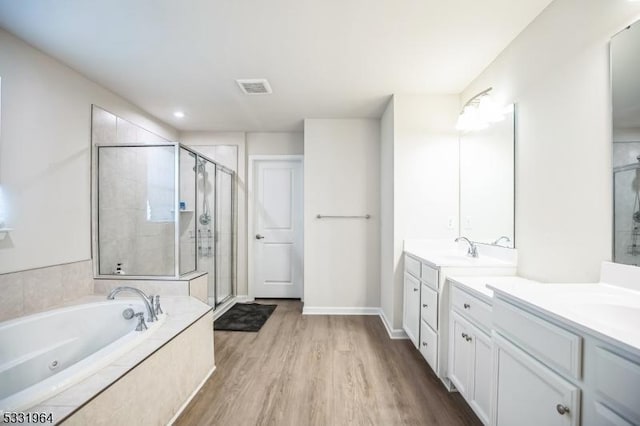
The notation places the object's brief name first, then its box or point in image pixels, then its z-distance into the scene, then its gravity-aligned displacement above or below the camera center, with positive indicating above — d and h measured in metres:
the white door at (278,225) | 3.87 -0.20
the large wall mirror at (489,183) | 1.93 +0.24
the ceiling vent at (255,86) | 2.38 +1.16
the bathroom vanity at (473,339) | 1.40 -0.74
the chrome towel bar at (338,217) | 3.32 -0.07
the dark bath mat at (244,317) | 2.89 -1.26
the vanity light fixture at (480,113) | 2.08 +0.83
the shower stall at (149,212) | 2.46 -0.01
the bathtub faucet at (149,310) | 1.75 -0.66
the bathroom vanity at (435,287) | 1.85 -0.59
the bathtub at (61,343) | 1.19 -0.82
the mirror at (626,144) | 1.15 +0.31
